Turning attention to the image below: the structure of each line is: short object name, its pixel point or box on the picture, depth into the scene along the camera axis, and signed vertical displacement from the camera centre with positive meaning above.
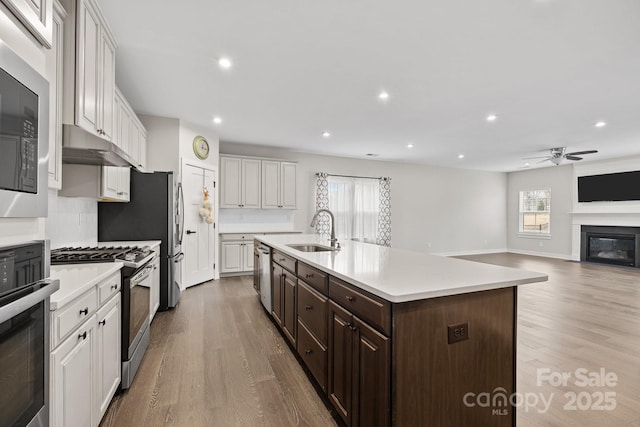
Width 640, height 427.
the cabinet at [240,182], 5.72 +0.61
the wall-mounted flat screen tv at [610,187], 6.91 +0.71
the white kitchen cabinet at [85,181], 2.49 +0.26
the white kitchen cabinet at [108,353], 1.61 -0.83
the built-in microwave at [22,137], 0.81 +0.22
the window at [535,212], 8.63 +0.11
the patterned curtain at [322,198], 6.94 +0.37
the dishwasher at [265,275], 3.31 -0.73
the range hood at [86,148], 1.91 +0.42
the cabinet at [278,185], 6.07 +0.60
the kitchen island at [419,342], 1.27 -0.61
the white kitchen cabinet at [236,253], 5.55 -0.77
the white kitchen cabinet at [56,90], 1.71 +0.73
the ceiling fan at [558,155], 5.87 +1.26
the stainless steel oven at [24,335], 0.82 -0.38
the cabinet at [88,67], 1.92 +1.02
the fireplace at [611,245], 6.90 -0.71
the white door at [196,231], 4.67 -0.31
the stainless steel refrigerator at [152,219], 3.41 -0.08
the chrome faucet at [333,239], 2.84 -0.24
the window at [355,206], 7.25 +0.21
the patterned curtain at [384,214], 7.75 +0.00
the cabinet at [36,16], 0.88 +0.63
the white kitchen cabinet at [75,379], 1.16 -0.73
